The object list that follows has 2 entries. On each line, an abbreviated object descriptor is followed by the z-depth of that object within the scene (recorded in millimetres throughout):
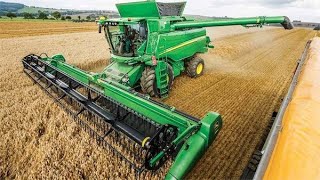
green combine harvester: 2047
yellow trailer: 1059
